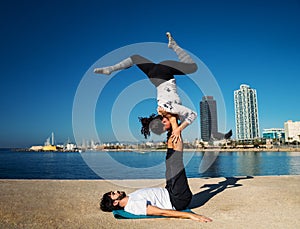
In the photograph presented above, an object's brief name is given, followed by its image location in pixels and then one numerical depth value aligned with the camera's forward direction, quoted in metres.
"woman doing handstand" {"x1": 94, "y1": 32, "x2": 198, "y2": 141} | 5.02
